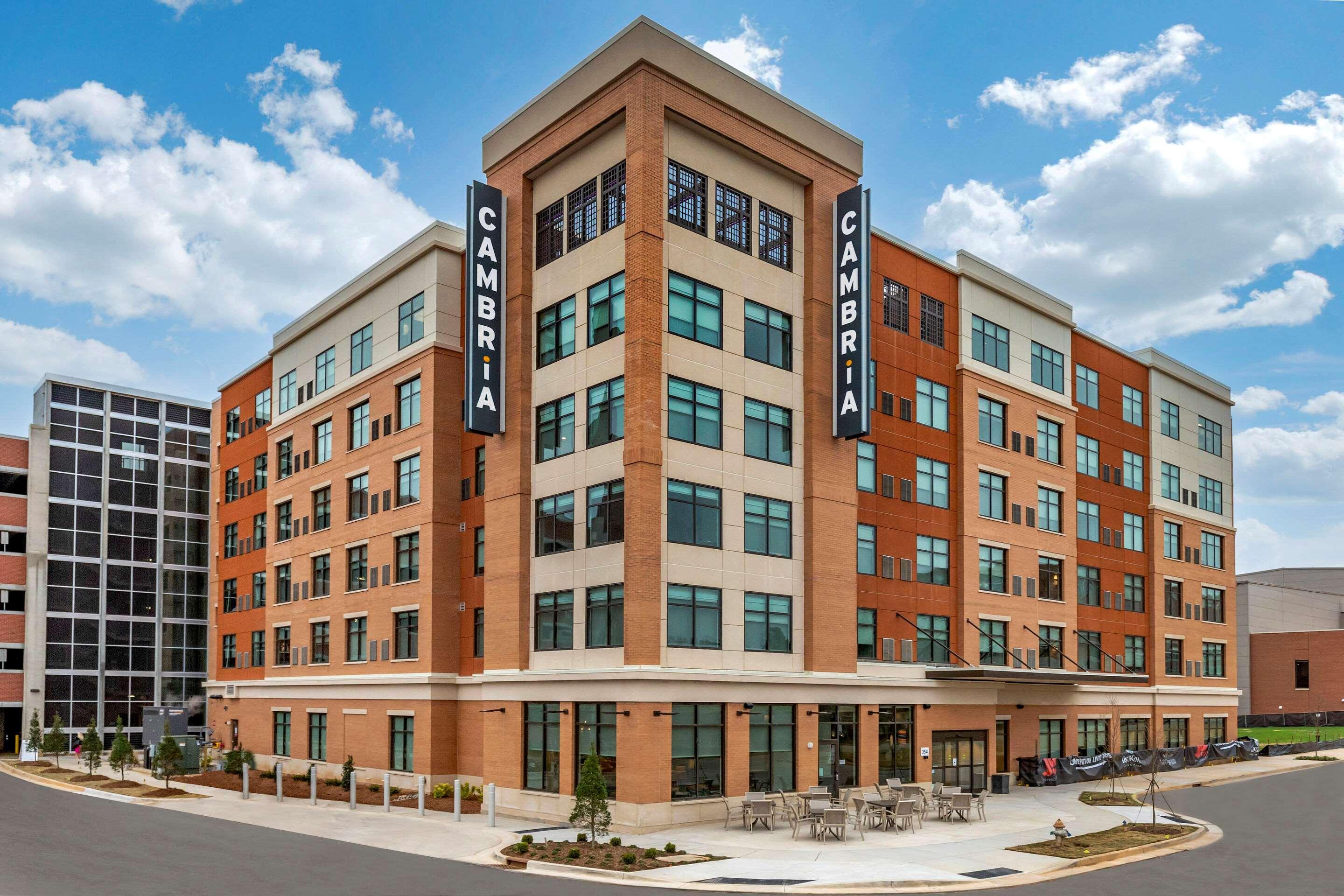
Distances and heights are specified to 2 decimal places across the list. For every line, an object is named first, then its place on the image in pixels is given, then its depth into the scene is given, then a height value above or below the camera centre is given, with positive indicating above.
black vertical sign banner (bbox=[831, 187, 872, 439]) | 37.41 +7.97
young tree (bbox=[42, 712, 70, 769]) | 58.19 -10.51
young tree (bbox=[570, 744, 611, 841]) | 26.28 -6.00
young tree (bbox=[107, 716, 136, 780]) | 46.22 -8.88
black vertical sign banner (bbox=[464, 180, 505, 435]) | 37.31 +8.15
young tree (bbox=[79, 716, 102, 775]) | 52.50 -10.20
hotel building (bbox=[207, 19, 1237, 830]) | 33.75 +1.60
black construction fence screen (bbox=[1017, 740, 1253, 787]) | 45.66 -9.90
